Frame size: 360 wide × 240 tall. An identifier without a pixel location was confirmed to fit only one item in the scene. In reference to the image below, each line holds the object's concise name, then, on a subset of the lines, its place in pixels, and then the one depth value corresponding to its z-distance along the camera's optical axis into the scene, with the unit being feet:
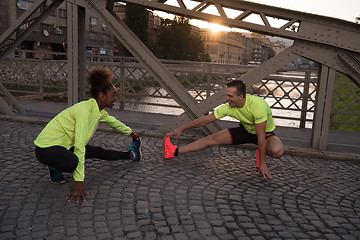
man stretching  14.87
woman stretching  11.68
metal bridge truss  18.37
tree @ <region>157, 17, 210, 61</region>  223.51
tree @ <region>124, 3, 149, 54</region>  195.93
